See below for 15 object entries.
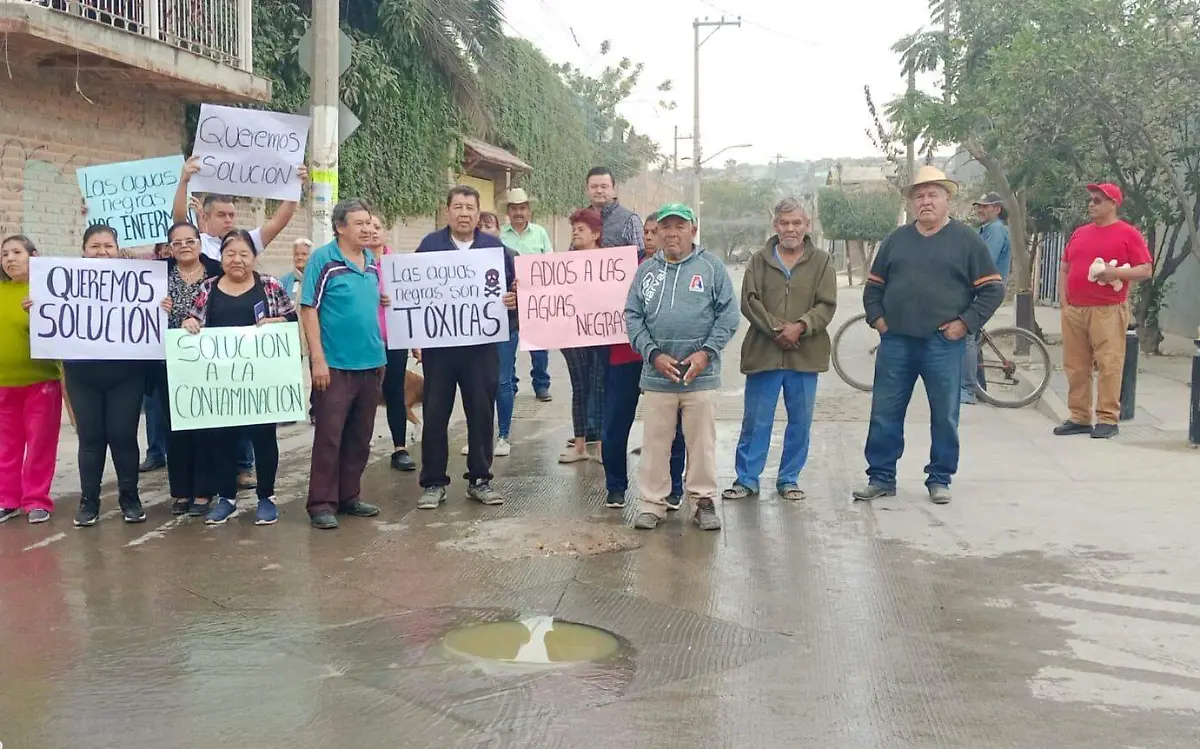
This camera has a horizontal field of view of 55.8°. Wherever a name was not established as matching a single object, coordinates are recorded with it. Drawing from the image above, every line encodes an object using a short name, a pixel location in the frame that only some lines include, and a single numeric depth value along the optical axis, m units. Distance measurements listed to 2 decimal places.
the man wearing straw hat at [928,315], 6.95
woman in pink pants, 6.64
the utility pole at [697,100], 50.00
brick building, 10.14
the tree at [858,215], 52.66
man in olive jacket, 7.01
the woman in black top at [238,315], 6.50
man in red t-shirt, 9.06
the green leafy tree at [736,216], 92.88
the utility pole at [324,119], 10.45
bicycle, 11.44
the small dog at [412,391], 9.10
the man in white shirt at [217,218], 7.23
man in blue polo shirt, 6.47
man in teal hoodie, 6.30
